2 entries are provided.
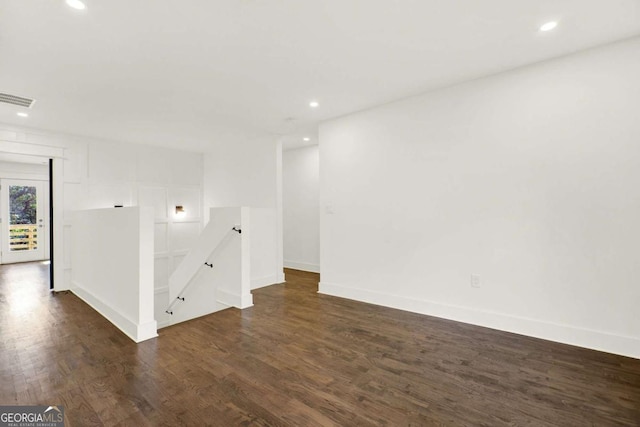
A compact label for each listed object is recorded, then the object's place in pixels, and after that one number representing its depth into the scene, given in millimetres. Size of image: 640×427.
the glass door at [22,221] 7621
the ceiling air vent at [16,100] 3490
